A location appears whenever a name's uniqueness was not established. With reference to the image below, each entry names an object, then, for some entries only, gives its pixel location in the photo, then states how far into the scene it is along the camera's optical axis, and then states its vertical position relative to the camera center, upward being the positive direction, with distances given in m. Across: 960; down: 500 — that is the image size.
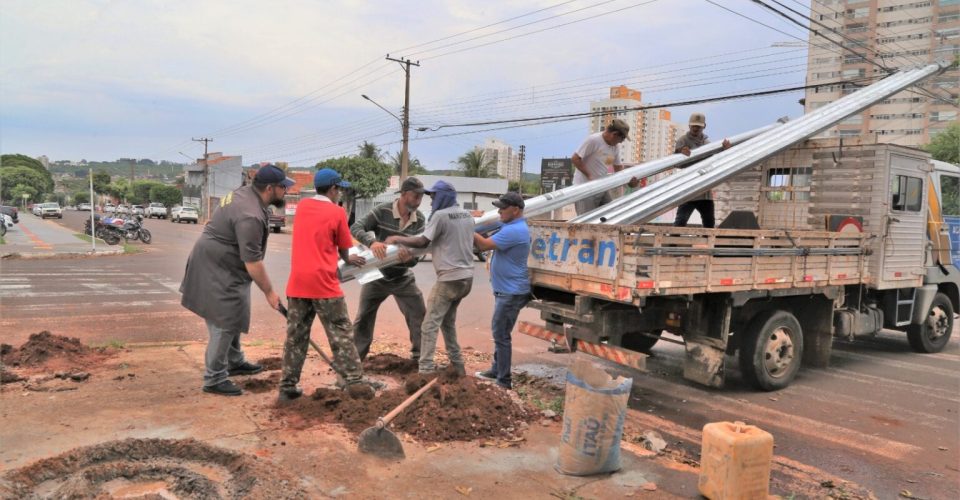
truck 5.23 -0.37
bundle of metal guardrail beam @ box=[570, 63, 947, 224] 6.35 +0.75
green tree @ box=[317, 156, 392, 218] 41.66 +2.71
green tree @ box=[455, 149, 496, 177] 52.75 +4.62
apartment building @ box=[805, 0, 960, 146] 69.38 +20.17
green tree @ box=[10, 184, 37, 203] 78.25 +0.88
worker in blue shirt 5.42 -0.46
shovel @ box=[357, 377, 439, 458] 3.88 -1.43
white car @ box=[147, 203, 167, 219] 60.27 -0.63
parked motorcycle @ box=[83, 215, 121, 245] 23.22 -1.16
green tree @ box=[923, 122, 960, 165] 32.16 +5.06
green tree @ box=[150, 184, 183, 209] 78.50 +1.15
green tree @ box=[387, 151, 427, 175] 52.92 +4.33
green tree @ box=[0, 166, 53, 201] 78.38 +2.41
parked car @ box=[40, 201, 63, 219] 54.14 -1.03
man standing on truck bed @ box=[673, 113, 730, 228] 7.93 +0.43
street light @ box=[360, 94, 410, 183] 29.23 +3.35
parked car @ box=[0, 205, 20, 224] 36.58 -0.89
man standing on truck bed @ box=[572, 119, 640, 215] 7.19 +0.76
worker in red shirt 4.56 -0.56
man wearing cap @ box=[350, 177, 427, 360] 5.53 -0.53
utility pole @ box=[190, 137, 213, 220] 58.16 +0.68
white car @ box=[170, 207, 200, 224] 50.78 -0.77
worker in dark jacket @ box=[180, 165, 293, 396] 4.78 -0.53
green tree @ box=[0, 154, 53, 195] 90.95 +5.14
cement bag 3.69 -1.17
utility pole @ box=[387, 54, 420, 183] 29.36 +4.42
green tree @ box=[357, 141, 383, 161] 50.25 +5.05
